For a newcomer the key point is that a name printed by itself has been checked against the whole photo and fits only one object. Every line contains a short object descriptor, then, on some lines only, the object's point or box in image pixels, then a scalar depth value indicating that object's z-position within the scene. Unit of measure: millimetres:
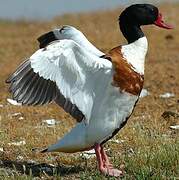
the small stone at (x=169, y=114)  18023
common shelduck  11969
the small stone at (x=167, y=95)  21500
